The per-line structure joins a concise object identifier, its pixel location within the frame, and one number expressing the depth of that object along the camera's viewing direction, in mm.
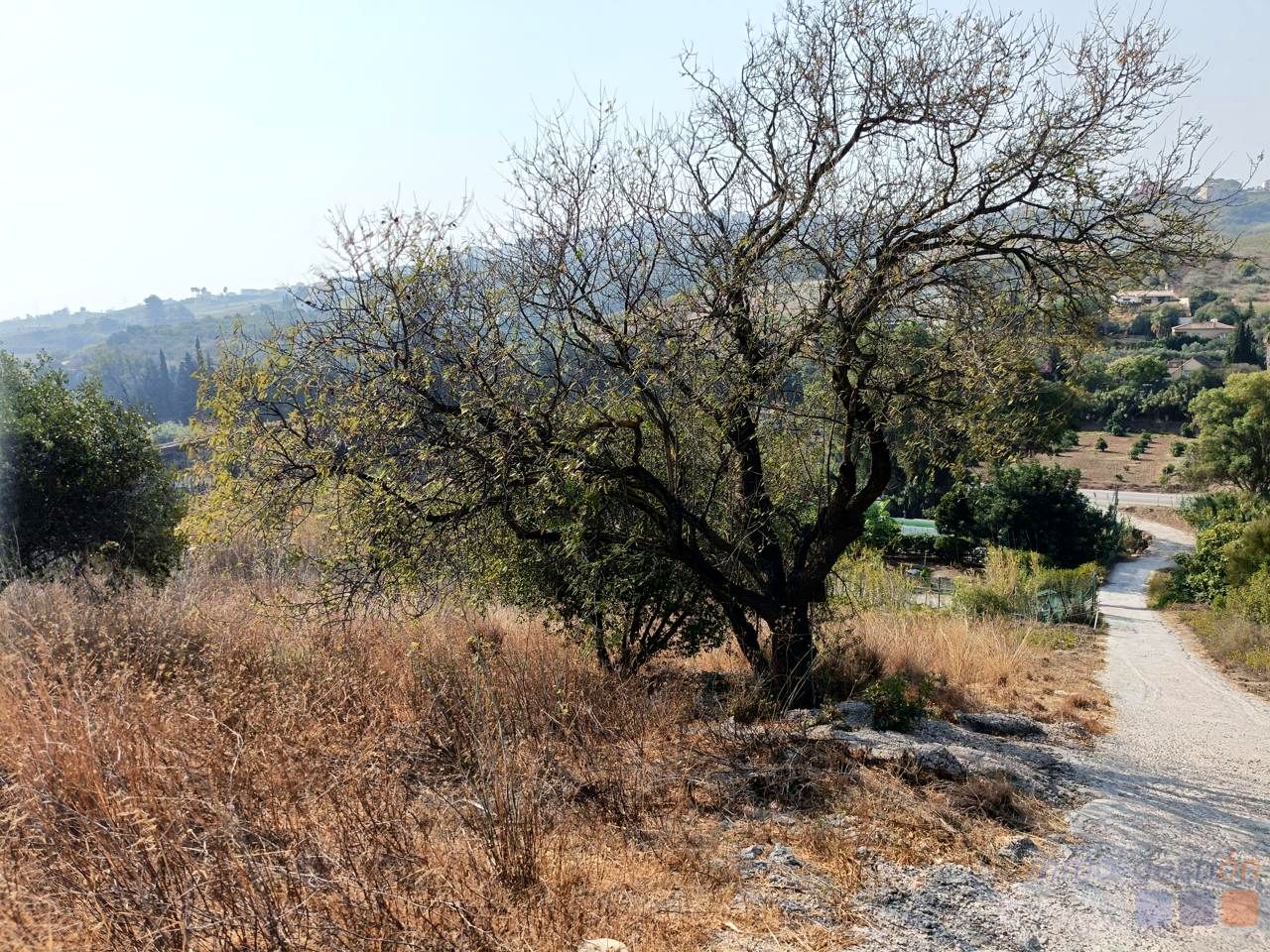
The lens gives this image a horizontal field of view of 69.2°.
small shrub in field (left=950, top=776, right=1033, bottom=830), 5668
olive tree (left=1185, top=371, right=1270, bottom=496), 36531
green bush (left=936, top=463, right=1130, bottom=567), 29938
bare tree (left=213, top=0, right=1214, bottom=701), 6086
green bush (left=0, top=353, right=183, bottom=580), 12086
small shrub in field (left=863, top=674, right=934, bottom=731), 7528
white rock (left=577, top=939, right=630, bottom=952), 3510
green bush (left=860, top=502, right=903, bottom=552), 27891
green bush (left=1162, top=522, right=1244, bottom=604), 23141
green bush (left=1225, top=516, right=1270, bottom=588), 20141
